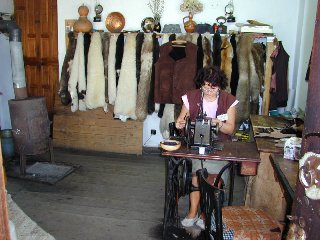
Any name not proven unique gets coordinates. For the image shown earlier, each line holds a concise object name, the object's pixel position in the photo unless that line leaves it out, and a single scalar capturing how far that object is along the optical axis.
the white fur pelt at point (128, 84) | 5.00
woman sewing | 3.13
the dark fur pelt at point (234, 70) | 4.70
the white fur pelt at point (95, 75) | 5.12
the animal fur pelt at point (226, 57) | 4.69
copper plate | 5.22
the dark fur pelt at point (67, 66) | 5.30
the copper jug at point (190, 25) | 4.91
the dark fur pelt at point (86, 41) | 5.19
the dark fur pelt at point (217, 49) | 4.73
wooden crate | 5.39
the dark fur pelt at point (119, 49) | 5.05
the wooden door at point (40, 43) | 5.65
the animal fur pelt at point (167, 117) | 5.06
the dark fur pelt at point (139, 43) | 5.00
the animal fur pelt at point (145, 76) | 4.96
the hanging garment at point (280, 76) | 4.61
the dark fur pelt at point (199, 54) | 4.76
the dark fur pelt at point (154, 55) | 4.95
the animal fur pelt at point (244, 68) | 4.62
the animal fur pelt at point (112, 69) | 5.08
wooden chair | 1.84
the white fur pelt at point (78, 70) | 5.20
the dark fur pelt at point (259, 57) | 4.66
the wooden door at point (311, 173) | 0.83
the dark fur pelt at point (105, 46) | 5.16
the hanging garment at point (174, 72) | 4.75
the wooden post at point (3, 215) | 0.85
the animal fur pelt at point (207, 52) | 4.76
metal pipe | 4.51
